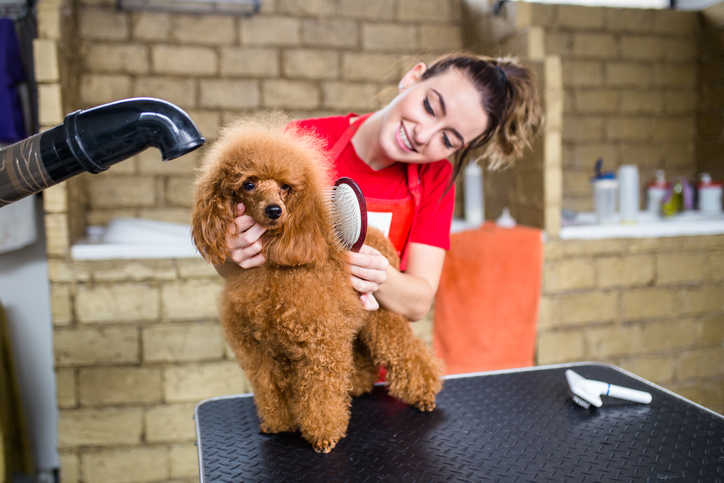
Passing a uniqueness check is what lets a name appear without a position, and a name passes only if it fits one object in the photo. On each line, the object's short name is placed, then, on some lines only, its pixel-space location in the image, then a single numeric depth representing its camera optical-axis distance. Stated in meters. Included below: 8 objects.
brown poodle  0.82
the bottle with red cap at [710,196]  2.77
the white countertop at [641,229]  2.34
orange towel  2.24
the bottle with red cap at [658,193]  2.91
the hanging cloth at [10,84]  2.12
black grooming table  0.89
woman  1.07
